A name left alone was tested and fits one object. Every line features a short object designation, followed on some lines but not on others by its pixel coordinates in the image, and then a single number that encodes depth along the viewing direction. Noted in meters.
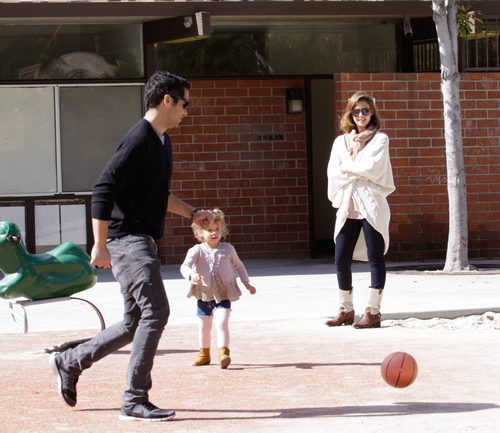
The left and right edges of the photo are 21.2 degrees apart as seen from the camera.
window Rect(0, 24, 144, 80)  18.62
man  7.37
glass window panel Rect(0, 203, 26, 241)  18.78
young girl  9.59
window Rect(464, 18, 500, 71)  19.11
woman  11.30
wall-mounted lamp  19.67
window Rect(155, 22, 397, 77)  19.31
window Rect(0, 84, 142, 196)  18.83
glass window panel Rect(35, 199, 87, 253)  18.80
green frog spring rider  10.13
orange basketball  7.99
